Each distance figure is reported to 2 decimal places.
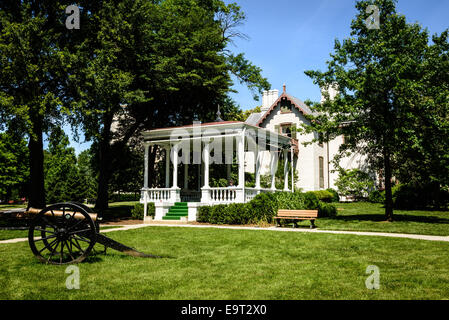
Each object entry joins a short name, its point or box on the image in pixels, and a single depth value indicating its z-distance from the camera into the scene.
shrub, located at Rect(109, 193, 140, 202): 55.78
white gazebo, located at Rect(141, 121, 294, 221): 18.12
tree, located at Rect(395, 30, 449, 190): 14.24
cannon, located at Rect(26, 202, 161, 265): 7.51
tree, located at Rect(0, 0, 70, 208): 15.39
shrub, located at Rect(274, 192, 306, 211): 16.78
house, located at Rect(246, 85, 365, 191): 30.86
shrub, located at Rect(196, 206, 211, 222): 17.64
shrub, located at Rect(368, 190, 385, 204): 28.23
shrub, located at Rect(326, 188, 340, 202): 30.20
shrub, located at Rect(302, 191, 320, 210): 18.55
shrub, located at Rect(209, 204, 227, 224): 17.11
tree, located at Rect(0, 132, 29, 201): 44.22
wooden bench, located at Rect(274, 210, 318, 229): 14.34
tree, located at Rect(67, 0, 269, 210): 17.72
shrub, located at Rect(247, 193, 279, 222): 16.34
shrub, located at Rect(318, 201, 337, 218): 19.59
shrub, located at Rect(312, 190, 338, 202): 28.45
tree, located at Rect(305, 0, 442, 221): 14.80
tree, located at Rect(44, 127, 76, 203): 46.66
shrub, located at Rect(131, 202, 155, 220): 20.05
